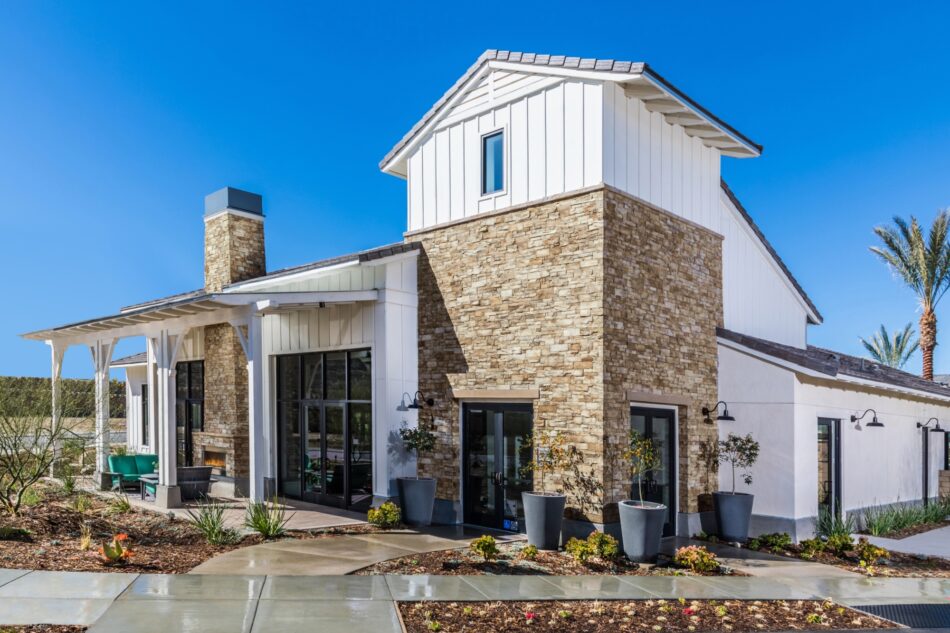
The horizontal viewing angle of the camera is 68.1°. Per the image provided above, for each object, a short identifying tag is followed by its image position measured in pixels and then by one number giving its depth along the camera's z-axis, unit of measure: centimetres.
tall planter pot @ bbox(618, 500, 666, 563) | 963
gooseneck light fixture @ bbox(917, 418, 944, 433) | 1739
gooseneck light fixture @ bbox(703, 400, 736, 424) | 1242
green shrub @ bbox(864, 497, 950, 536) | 1367
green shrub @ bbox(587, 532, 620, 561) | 963
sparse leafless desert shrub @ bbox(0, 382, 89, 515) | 1115
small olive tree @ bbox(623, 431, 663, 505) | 1050
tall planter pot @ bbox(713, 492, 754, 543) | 1159
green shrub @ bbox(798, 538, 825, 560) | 1098
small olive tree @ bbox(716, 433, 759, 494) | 1207
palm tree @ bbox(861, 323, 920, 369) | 3591
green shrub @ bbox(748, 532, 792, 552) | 1128
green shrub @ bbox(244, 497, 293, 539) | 1016
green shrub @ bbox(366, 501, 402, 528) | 1143
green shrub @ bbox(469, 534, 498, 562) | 897
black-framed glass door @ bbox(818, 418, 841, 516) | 1321
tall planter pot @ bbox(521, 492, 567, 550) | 1009
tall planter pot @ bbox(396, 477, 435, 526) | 1171
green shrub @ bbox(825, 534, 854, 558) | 1105
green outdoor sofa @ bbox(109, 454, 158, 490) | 1474
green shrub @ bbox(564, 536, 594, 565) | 951
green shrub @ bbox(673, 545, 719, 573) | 937
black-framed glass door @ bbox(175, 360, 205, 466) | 1745
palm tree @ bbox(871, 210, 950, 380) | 2286
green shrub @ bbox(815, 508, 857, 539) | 1221
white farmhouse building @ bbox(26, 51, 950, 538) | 1078
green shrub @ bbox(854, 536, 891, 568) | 1070
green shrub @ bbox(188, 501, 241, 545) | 966
